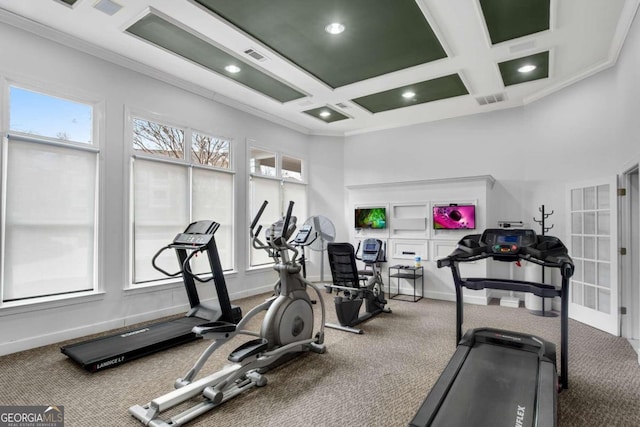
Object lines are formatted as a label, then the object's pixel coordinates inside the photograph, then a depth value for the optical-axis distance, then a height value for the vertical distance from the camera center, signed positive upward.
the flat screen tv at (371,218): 7.05 -0.03
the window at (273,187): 6.70 +0.64
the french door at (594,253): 4.33 -0.51
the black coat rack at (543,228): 5.22 -0.19
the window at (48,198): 3.74 +0.22
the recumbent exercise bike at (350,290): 4.52 -1.09
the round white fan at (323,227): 5.83 -0.19
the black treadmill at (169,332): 3.32 -1.39
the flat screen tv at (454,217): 6.12 -0.01
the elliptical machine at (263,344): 2.54 -1.24
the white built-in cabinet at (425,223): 6.11 -0.13
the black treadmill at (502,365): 2.15 -1.24
